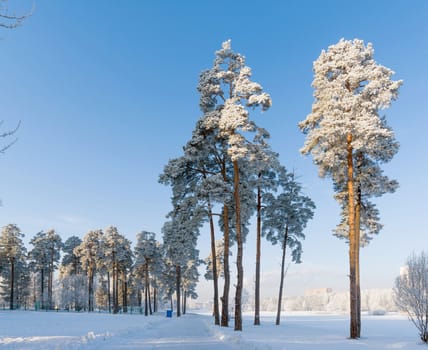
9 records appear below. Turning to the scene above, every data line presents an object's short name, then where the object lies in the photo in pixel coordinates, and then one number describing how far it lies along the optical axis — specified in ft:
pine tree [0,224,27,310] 202.28
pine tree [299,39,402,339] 58.85
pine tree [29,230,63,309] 217.77
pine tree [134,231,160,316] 190.49
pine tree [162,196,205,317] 79.05
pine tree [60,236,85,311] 237.86
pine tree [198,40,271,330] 67.67
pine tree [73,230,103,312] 211.08
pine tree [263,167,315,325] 103.45
